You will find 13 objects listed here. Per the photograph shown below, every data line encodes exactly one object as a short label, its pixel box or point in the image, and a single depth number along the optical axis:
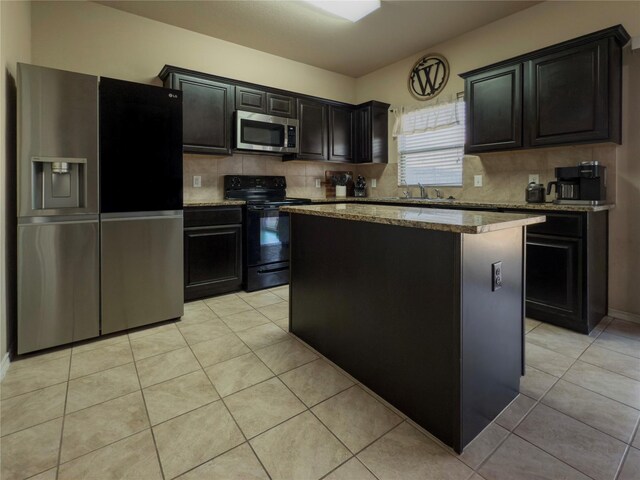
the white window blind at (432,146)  3.84
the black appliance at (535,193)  2.90
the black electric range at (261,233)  3.56
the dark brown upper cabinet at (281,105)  3.85
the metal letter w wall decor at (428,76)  3.89
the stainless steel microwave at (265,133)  3.60
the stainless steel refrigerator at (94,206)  2.13
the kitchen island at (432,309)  1.36
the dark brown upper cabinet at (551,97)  2.48
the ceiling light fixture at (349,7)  2.87
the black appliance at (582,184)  2.55
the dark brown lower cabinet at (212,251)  3.20
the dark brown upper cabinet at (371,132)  4.47
